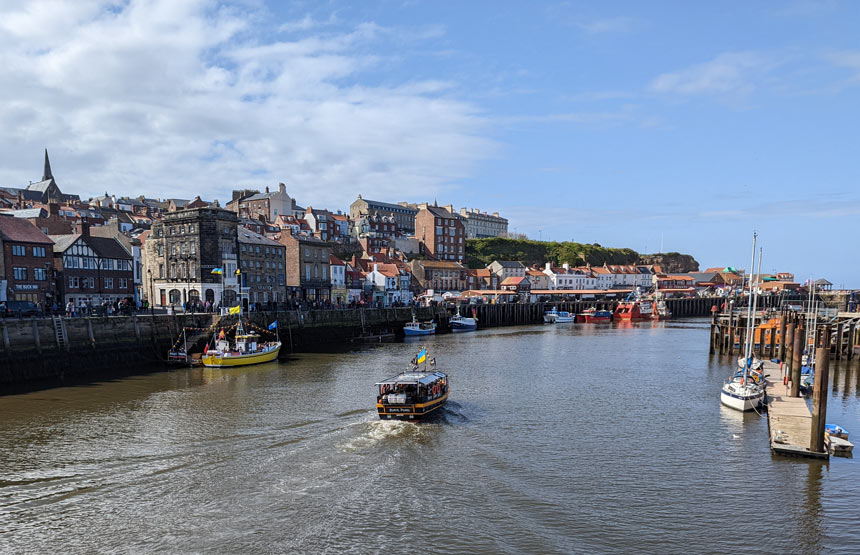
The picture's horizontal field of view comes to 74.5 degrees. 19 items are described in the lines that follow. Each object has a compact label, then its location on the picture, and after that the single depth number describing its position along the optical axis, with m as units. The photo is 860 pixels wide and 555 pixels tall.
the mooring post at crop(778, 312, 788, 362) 42.41
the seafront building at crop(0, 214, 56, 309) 53.41
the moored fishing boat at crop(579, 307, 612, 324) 103.47
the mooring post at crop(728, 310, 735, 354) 52.69
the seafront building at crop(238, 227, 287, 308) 74.31
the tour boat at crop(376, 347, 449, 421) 27.02
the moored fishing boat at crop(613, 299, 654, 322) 105.12
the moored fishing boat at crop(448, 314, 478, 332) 83.94
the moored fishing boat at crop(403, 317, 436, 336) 74.31
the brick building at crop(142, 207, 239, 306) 68.06
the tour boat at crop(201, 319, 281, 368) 44.56
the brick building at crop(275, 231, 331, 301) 84.88
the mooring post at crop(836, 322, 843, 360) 48.00
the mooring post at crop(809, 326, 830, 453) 20.99
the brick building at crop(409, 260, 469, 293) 117.25
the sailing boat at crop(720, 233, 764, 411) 29.62
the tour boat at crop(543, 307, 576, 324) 100.81
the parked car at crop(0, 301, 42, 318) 42.72
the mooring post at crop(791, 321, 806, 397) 28.97
